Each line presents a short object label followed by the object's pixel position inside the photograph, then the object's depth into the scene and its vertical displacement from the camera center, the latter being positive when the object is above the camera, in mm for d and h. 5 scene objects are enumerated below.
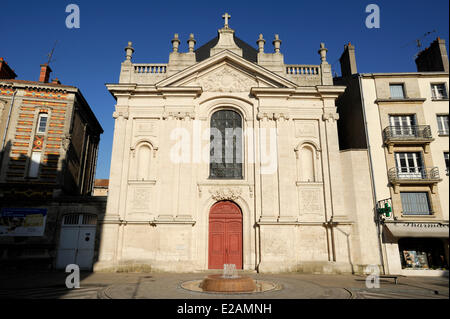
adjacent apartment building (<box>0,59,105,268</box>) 15281 +3531
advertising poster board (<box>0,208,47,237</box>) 15266 +1028
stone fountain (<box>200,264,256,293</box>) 8859 -1176
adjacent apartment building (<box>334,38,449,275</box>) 12492 +4405
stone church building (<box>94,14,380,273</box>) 14812 +3701
